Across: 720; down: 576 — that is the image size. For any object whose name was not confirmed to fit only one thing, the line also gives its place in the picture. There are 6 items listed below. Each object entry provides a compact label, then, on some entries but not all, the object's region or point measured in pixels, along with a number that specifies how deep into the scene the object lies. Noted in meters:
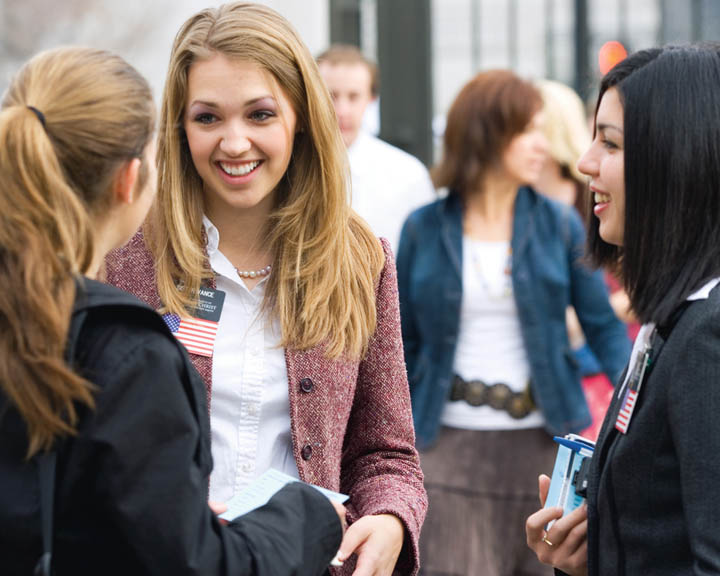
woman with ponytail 1.58
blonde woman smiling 2.33
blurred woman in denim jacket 4.39
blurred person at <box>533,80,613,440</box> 5.76
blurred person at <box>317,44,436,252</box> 5.40
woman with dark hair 1.91
